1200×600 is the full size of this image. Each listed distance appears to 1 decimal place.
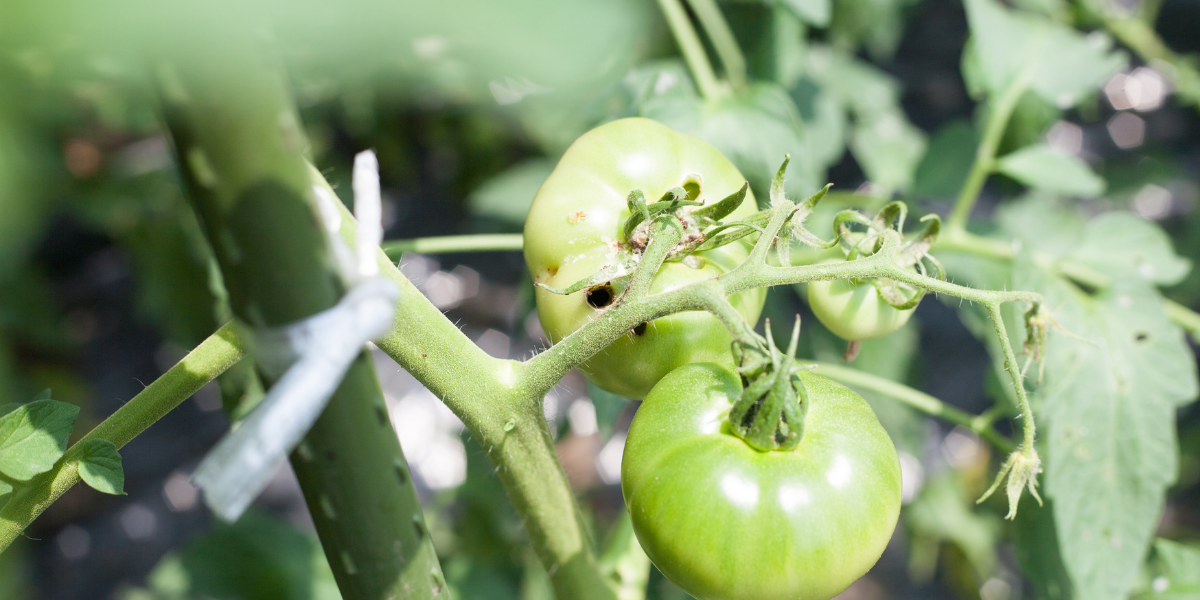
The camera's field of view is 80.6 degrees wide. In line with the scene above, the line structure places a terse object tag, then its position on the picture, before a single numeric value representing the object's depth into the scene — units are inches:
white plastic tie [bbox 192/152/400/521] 10.6
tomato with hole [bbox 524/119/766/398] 18.0
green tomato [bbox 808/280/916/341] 18.3
